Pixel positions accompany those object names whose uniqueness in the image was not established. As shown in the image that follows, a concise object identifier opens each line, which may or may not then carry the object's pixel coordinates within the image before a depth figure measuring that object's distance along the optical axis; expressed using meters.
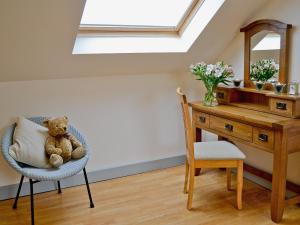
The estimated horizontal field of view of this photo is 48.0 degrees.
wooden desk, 2.27
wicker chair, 2.32
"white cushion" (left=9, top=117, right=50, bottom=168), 2.48
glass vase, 2.97
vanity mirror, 2.65
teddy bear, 2.61
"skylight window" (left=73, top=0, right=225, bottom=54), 2.76
